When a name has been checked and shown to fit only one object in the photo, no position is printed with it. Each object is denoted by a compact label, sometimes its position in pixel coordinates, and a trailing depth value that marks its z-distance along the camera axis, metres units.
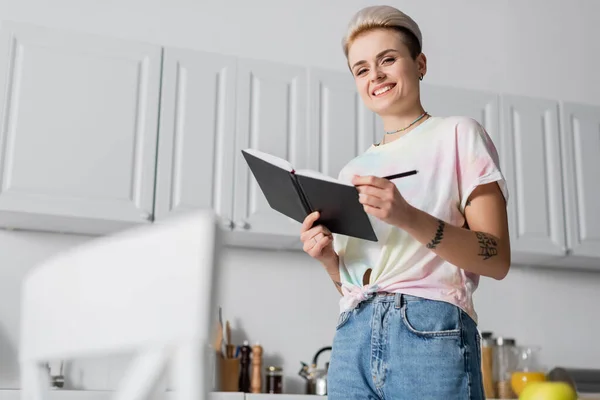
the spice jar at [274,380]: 3.17
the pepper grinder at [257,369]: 3.16
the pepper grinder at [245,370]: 3.16
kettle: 3.14
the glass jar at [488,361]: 3.43
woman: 1.24
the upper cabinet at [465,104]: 3.42
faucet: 2.95
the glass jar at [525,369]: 3.26
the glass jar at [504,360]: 3.48
